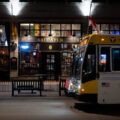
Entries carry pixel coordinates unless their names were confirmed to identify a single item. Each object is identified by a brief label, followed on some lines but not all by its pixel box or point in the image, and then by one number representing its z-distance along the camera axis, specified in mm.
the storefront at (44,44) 21016
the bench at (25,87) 13664
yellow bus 9539
